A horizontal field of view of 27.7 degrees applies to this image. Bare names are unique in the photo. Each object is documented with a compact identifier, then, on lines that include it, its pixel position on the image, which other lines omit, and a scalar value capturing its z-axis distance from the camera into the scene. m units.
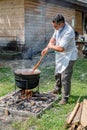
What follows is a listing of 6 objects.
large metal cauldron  3.98
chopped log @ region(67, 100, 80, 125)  3.13
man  3.86
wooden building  9.19
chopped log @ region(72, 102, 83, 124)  3.06
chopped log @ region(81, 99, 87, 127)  2.98
